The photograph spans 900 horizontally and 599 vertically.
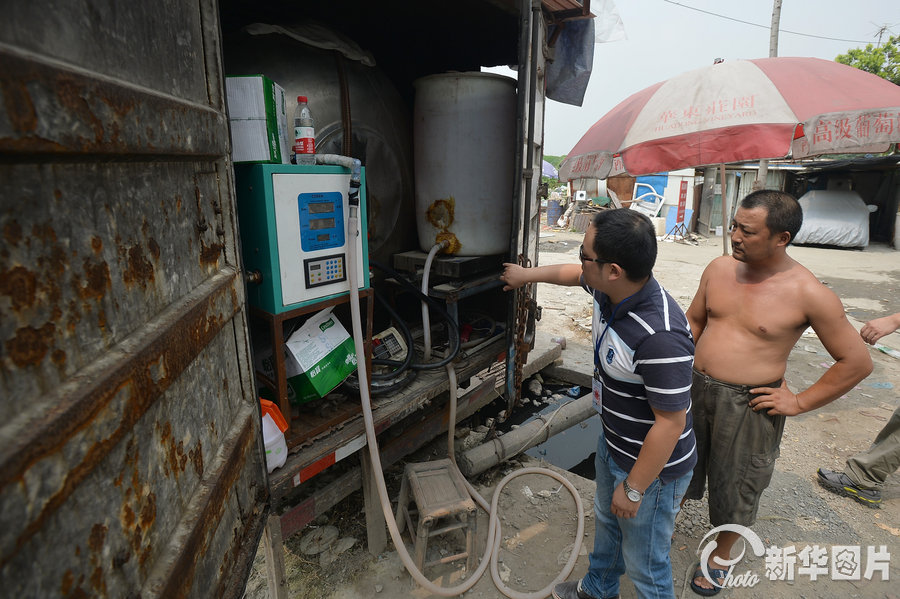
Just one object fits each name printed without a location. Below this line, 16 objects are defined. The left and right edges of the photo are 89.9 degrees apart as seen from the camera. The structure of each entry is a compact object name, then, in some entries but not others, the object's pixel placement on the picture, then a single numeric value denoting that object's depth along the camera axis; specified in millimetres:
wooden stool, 2506
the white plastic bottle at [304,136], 2059
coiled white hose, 2111
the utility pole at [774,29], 11453
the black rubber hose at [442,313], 2896
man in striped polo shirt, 1672
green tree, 16797
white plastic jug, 1918
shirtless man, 2152
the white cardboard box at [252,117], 1797
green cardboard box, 2162
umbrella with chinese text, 3119
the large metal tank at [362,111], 2465
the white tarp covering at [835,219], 13945
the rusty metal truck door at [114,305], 577
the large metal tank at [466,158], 3012
